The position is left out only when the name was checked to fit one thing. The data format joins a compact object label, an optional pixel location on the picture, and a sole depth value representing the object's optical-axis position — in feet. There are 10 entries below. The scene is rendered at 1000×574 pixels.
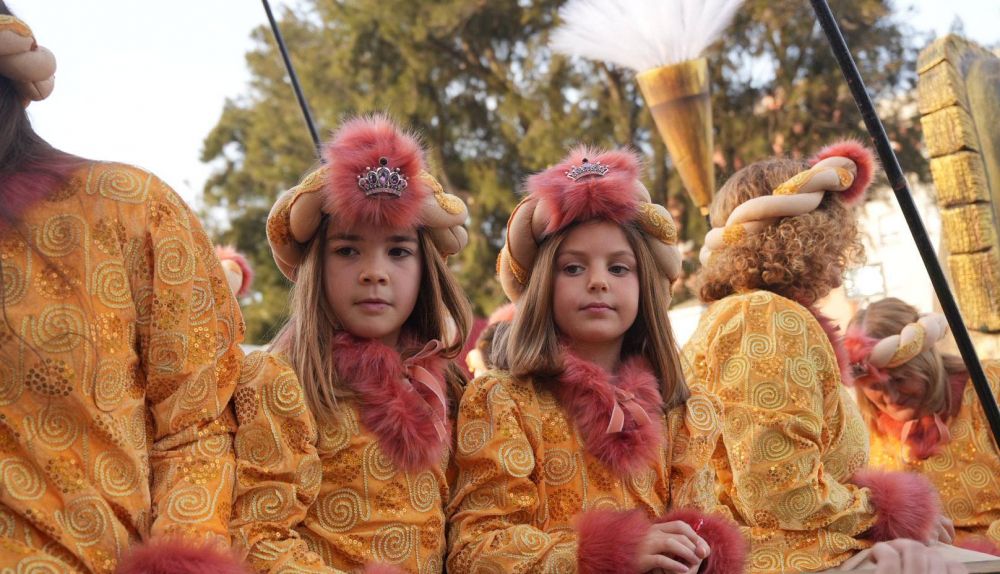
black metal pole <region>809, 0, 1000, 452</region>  10.37
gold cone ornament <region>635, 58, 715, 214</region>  13.48
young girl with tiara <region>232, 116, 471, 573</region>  7.58
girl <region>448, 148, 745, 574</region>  7.93
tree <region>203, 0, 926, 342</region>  38.81
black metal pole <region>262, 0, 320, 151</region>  11.84
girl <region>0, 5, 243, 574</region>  6.19
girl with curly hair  9.85
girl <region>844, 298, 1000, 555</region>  12.88
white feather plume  13.94
